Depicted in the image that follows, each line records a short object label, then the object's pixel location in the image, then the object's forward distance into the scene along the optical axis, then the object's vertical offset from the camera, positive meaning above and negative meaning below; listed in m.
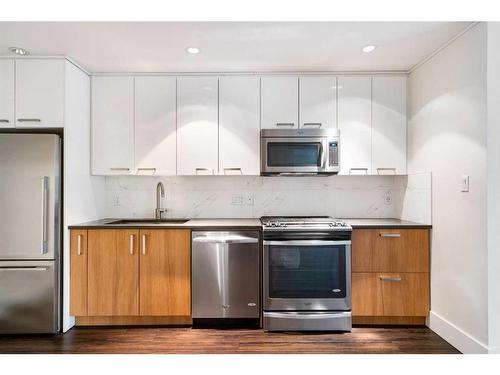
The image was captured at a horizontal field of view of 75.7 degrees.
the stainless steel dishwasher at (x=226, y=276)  2.70 -0.73
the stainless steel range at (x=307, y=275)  2.66 -0.72
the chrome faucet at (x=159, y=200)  3.27 -0.12
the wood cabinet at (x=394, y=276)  2.74 -0.74
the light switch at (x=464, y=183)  2.23 +0.05
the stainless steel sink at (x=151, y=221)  3.17 -0.33
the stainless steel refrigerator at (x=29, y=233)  2.54 -0.36
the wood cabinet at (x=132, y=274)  2.73 -0.73
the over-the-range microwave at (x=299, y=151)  2.93 +0.35
